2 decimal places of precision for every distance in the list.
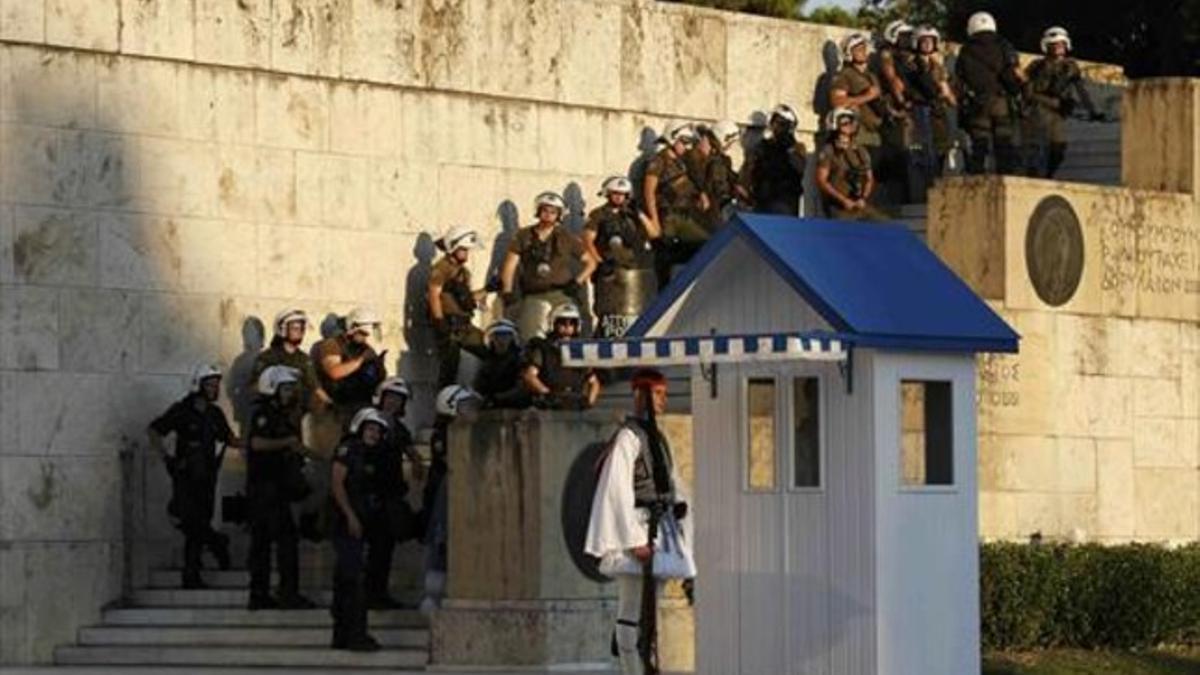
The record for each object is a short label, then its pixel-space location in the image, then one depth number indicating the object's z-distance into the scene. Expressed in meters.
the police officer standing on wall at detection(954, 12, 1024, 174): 36.09
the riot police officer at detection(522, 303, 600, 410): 30.05
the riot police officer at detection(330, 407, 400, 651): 27.64
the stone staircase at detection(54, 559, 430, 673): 27.89
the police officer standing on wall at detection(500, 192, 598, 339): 32.66
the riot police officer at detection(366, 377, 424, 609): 28.19
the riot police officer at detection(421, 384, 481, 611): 28.09
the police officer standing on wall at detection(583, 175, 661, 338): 33.03
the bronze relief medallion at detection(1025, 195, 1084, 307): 34.31
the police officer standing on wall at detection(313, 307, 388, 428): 30.77
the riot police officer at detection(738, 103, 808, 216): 34.41
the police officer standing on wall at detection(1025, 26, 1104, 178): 36.16
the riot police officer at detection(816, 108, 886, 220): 33.91
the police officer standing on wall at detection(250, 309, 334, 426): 30.50
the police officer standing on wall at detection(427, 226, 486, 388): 32.44
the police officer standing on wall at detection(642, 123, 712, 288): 33.66
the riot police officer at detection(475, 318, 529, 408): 30.12
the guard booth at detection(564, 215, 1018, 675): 22.84
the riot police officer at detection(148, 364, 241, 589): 29.52
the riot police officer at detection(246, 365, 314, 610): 28.78
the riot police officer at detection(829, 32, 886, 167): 35.84
